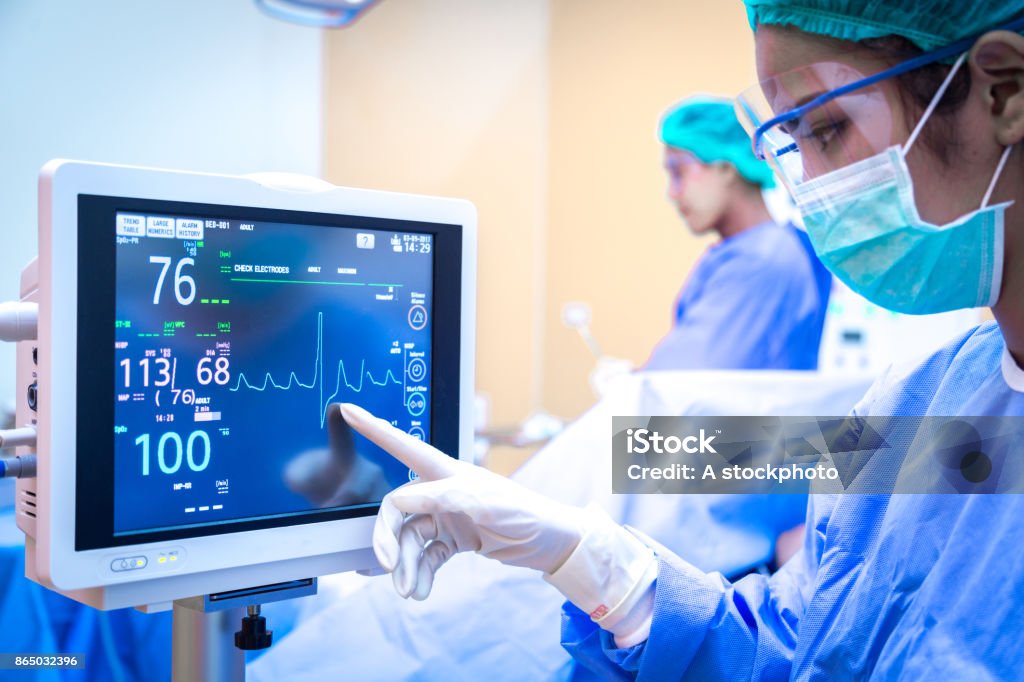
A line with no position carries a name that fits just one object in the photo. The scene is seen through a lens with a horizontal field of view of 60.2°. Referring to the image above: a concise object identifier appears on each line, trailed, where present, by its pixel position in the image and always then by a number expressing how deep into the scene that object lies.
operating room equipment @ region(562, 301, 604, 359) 3.75
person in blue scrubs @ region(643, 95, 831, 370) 2.29
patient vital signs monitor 0.66
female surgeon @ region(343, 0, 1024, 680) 0.76
